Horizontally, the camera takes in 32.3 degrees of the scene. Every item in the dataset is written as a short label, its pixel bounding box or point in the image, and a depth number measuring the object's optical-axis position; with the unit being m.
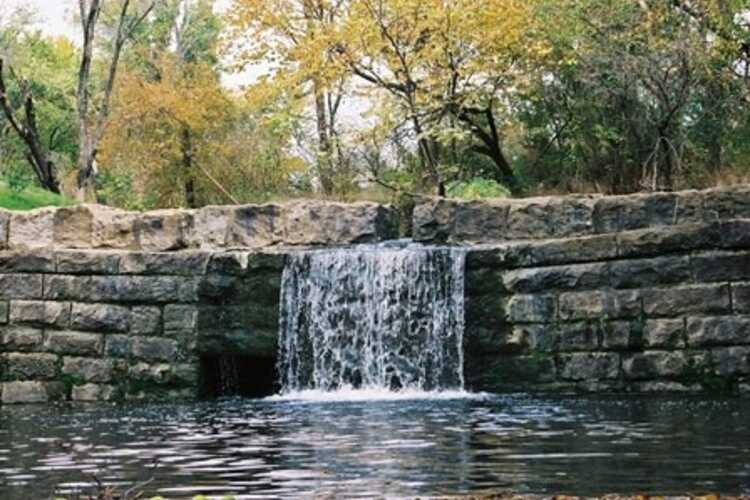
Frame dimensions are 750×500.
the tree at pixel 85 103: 29.21
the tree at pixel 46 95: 52.25
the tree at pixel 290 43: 30.58
